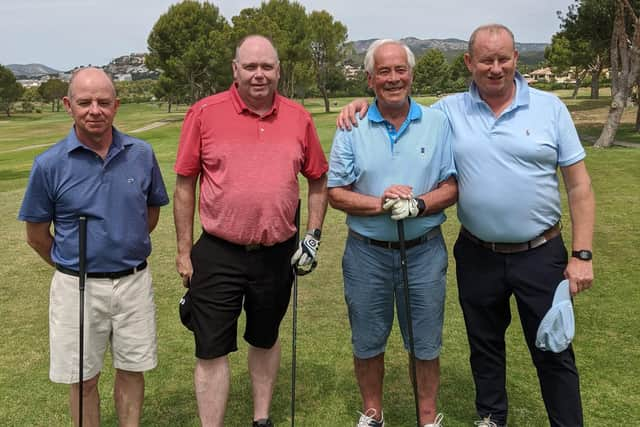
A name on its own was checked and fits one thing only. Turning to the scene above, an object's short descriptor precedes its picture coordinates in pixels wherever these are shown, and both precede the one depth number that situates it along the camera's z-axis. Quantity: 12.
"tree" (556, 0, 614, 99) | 25.64
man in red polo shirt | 3.33
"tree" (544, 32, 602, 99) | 49.21
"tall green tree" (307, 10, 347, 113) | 59.03
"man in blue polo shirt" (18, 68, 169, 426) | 3.07
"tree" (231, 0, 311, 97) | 51.50
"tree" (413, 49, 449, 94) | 99.38
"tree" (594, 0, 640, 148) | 18.42
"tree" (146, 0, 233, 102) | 55.50
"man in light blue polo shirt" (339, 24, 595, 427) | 3.24
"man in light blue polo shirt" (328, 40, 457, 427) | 3.28
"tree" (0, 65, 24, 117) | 80.00
